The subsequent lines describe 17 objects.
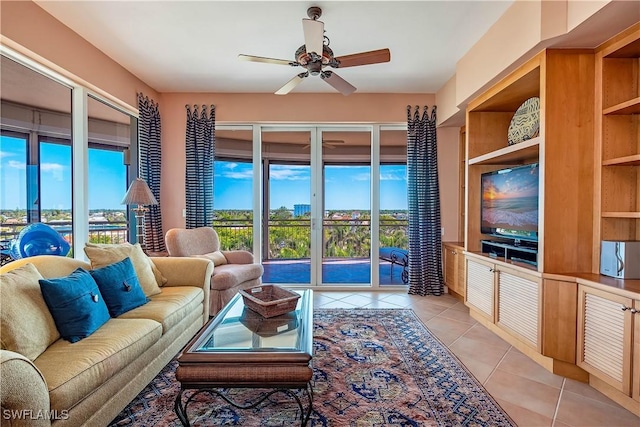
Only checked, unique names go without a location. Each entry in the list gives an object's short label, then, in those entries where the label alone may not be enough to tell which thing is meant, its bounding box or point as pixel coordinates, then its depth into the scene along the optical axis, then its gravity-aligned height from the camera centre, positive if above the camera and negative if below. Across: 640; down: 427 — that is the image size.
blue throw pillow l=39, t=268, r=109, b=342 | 1.79 -0.57
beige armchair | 3.42 -0.66
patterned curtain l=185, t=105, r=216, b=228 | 4.50 +0.59
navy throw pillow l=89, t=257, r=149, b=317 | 2.22 -0.57
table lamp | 3.53 +0.16
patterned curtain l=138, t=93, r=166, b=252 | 4.16 +0.68
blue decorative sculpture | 2.51 -0.28
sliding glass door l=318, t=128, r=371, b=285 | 4.86 +0.27
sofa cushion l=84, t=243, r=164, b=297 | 2.46 -0.41
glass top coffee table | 1.59 -0.78
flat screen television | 2.81 +0.07
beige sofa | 1.24 -0.79
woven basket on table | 2.18 -0.68
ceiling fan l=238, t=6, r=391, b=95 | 2.49 +1.29
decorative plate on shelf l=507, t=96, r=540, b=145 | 2.78 +0.81
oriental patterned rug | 1.81 -1.21
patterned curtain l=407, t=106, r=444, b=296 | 4.49 +0.11
